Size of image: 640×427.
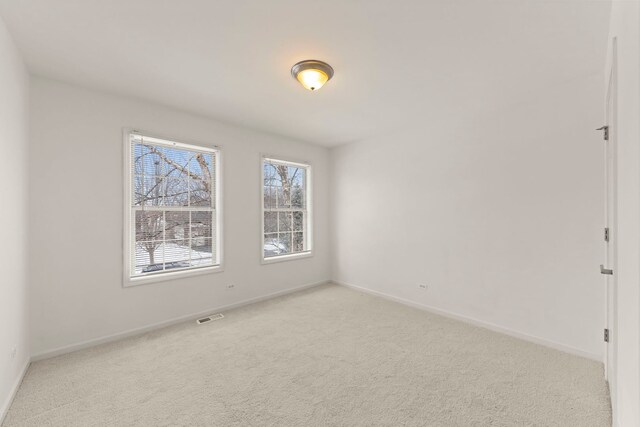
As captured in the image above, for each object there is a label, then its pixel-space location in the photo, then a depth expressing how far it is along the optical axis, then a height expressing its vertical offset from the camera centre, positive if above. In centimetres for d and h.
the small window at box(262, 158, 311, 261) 439 +7
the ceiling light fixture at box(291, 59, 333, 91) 227 +122
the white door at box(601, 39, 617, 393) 158 -3
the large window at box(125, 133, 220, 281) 311 +7
